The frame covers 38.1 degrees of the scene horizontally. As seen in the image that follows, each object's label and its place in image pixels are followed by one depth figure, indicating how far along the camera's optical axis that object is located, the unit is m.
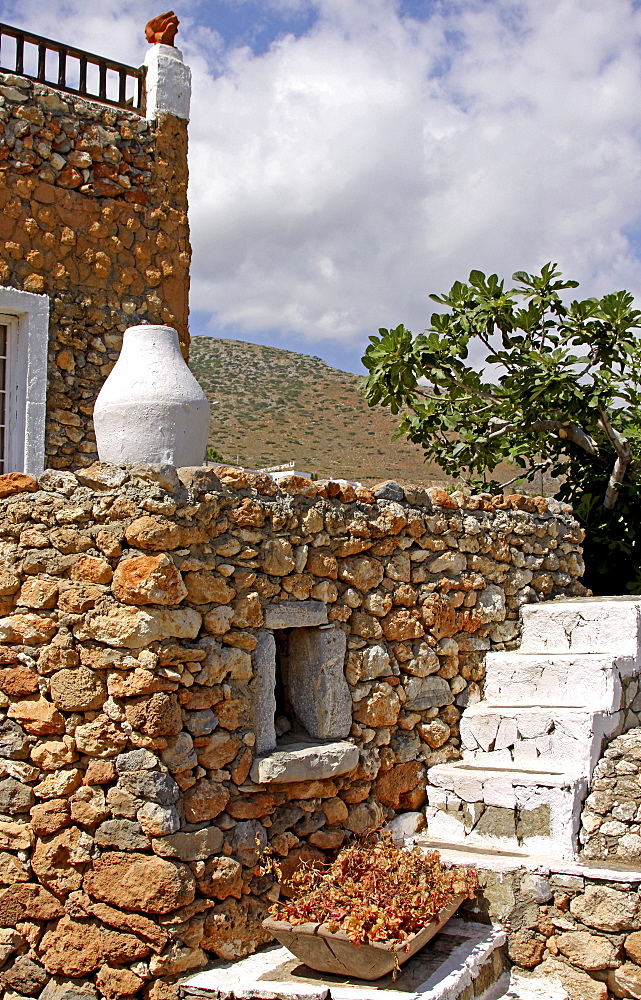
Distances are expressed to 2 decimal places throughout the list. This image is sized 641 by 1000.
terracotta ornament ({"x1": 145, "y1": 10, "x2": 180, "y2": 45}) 7.12
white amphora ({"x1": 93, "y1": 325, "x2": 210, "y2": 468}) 4.58
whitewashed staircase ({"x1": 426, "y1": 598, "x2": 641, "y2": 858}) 4.98
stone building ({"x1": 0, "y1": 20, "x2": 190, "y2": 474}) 6.30
